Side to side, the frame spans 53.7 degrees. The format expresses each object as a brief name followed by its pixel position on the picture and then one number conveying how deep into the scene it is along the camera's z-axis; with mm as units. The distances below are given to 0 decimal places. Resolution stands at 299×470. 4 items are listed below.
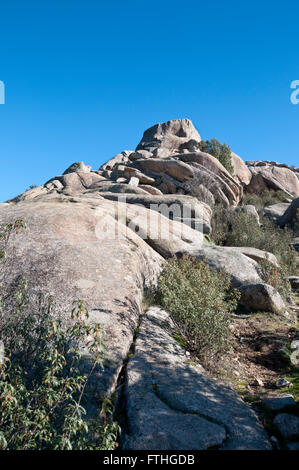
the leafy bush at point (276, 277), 9430
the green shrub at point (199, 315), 4930
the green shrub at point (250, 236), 13832
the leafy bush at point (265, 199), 27355
